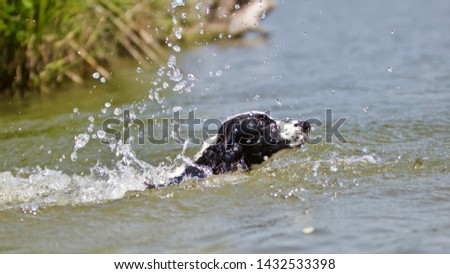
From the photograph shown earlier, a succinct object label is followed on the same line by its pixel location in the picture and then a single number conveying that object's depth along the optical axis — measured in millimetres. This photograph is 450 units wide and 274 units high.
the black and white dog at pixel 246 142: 12398
